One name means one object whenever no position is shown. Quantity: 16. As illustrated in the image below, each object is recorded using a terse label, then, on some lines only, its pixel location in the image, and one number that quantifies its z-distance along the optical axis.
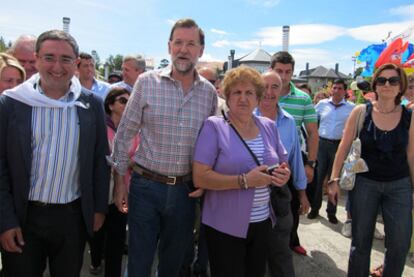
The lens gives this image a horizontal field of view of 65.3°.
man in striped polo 3.44
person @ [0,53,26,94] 2.70
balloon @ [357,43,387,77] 6.14
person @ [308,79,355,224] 5.75
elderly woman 2.10
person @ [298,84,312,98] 9.16
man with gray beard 2.32
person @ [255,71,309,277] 2.77
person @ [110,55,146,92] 5.04
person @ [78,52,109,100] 4.74
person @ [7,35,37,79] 3.34
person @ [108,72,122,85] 8.34
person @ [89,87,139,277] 2.99
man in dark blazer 1.90
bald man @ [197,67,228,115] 4.30
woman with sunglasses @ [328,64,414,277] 2.77
